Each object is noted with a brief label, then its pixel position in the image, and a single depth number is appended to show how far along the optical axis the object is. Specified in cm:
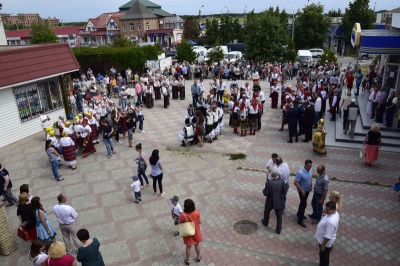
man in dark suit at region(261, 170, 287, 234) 700
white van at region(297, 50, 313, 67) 3253
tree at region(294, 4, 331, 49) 3997
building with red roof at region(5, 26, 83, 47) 8050
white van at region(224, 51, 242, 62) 3482
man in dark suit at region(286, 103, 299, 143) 1233
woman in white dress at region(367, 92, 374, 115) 1327
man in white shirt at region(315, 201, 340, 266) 560
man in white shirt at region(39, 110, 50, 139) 1332
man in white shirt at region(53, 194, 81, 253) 664
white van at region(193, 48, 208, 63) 3662
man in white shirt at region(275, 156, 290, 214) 758
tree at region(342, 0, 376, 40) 4112
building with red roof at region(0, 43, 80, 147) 1379
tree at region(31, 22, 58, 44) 4859
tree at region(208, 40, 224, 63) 3050
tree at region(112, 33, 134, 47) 3772
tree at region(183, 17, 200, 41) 5819
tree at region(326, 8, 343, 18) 6309
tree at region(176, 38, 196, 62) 2903
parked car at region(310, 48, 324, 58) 4063
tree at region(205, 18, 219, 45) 5088
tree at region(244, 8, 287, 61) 2973
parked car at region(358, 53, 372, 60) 3761
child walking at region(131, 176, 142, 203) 859
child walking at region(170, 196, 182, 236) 714
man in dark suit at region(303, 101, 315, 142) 1245
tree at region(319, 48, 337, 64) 2673
